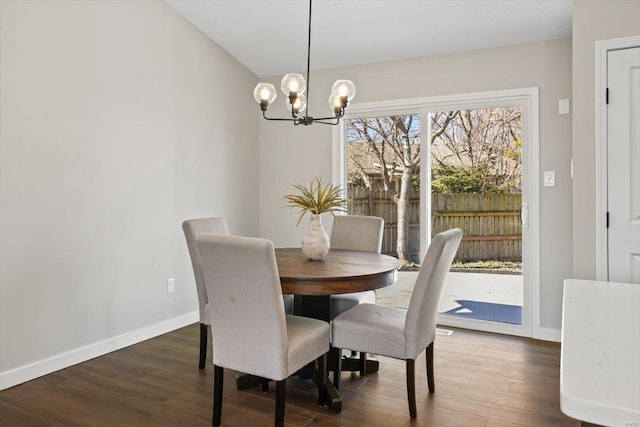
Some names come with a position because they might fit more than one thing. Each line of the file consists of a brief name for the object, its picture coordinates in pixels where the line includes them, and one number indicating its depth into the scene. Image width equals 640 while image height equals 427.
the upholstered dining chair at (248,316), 1.86
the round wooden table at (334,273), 2.13
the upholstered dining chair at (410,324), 2.18
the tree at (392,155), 4.08
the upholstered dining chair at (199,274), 2.83
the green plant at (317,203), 2.63
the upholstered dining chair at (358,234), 3.38
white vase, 2.65
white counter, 0.60
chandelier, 2.63
